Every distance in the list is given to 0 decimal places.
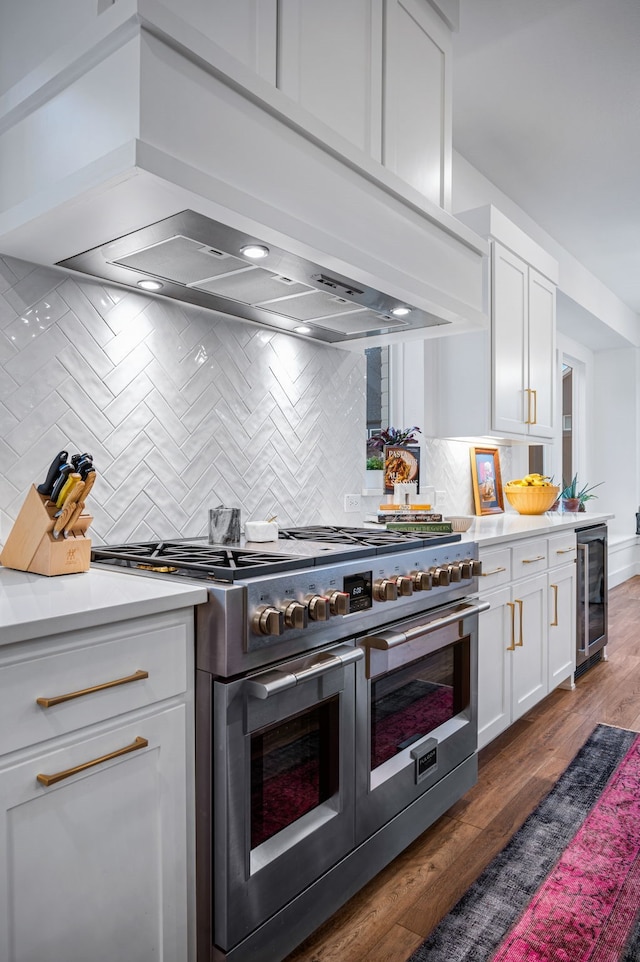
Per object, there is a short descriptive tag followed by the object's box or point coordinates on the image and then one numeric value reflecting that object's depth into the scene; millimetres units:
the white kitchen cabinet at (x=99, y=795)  1014
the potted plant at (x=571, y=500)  4414
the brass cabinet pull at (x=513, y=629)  2668
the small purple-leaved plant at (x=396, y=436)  3184
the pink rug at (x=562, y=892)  1552
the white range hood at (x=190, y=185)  1250
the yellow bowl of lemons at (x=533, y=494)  3832
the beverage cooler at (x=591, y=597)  3566
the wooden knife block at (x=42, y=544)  1447
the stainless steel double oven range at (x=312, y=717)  1303
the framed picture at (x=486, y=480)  3882
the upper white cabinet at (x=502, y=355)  3336
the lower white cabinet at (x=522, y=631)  2488
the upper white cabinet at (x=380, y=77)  1704
